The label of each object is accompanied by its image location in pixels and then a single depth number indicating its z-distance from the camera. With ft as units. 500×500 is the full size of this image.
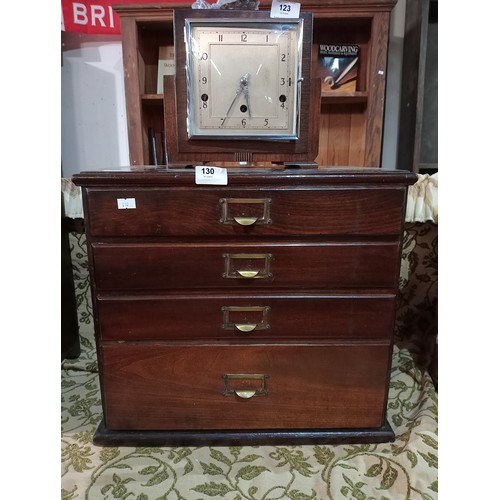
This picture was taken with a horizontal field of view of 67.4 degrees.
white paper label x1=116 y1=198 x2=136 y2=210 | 2.61
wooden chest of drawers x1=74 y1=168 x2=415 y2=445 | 2.61
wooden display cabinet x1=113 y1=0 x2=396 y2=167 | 3.60
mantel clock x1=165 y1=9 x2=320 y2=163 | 2.72
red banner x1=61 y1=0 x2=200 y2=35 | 3.96
